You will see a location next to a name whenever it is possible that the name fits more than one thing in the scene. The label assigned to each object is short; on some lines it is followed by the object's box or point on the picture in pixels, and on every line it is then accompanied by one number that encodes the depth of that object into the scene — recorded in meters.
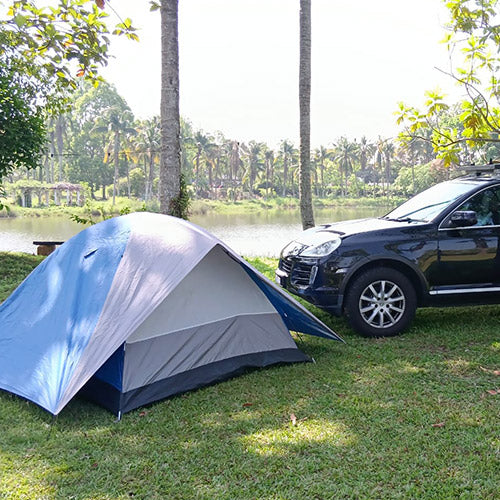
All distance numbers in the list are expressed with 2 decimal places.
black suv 5.52
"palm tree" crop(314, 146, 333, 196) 73.49
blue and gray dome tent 3.94
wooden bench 11.19
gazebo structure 42.78
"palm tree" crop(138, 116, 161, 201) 51.03
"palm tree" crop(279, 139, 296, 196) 66.62
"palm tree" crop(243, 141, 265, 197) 66.94
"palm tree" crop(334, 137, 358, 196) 71.81
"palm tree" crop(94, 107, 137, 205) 53.66
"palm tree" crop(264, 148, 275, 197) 66.37
